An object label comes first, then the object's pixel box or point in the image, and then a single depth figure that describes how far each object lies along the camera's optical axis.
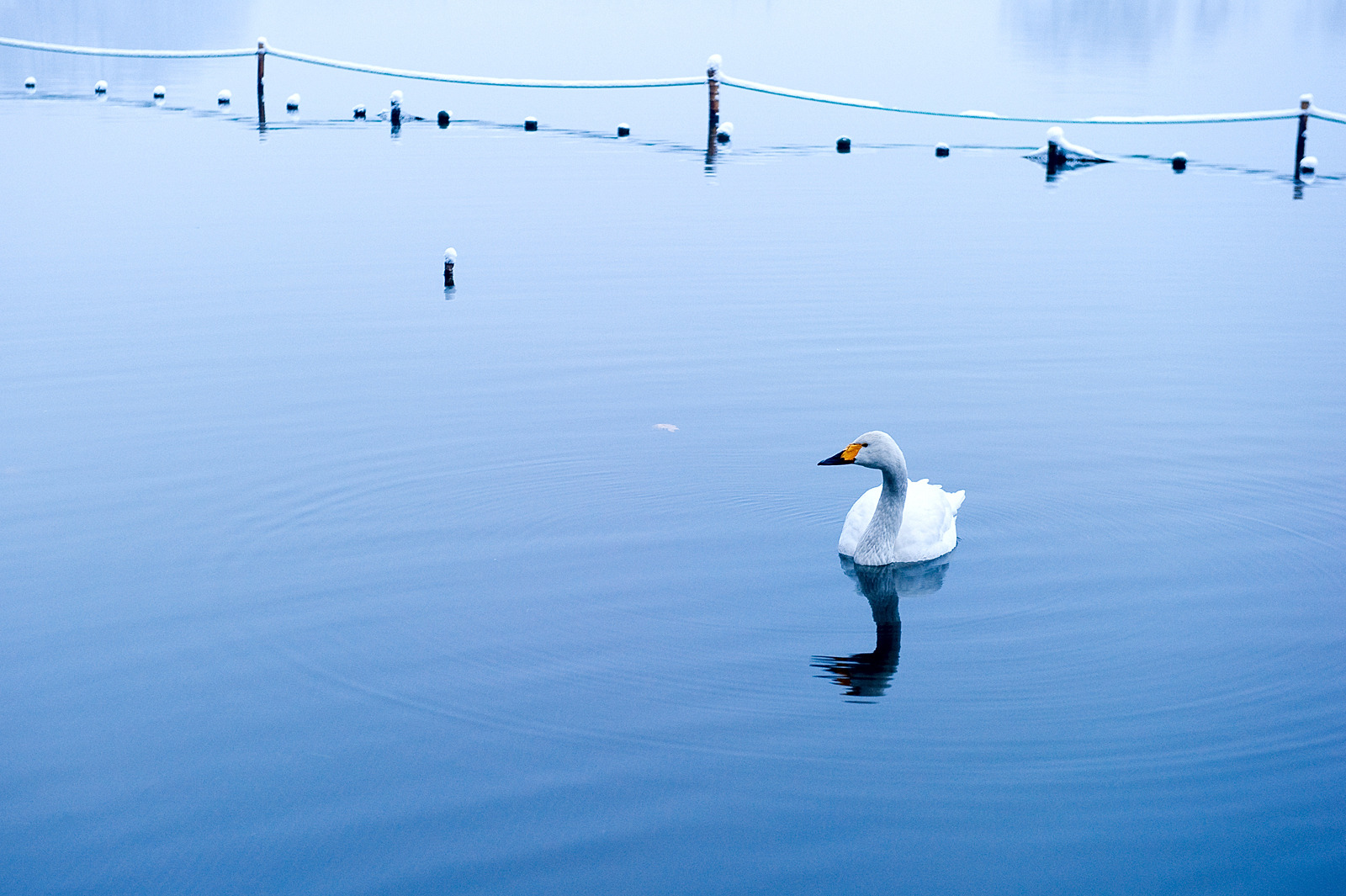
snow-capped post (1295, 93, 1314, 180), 30.77
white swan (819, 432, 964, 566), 9.91
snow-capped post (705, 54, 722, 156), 35.75
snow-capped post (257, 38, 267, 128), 39.59
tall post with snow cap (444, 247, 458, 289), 18.72
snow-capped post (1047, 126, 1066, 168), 33.31
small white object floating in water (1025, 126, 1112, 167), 33.38
